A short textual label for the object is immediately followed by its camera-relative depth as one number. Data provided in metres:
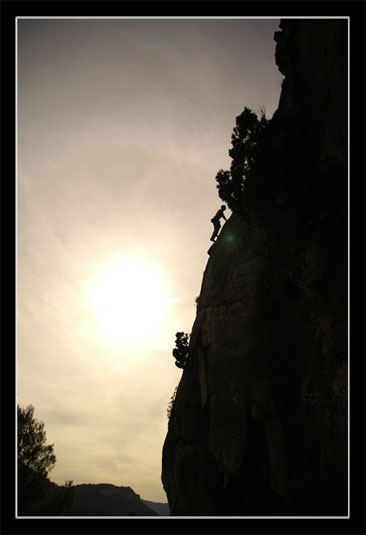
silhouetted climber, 25.81
